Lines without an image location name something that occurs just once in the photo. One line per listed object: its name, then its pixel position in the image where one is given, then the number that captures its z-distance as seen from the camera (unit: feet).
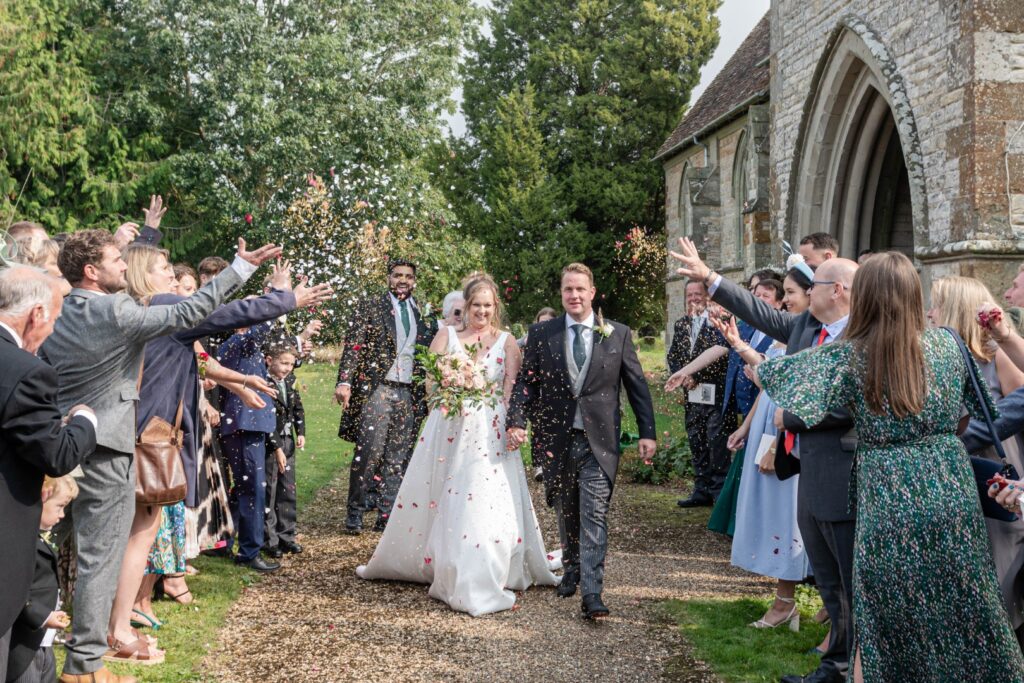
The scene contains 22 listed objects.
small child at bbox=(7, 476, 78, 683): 10.79
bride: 19.56
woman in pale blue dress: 18.02
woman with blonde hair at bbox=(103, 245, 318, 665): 15.76
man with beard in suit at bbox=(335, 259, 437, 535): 26.71
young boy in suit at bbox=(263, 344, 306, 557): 23.39
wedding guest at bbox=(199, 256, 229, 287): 24.09
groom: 19.19
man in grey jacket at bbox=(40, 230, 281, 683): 13.92
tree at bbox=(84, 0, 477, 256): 87.61
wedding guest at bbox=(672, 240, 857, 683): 13.52
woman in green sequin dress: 10.95
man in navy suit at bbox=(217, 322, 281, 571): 22.07
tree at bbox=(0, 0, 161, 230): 79.15
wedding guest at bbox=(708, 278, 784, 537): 23.48
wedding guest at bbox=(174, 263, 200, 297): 21.85
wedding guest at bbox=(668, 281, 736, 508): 30.40
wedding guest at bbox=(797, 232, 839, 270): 19.86
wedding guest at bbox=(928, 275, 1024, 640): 12.89
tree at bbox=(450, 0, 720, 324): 119.03
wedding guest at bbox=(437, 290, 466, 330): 27.37
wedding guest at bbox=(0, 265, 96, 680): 9.85
